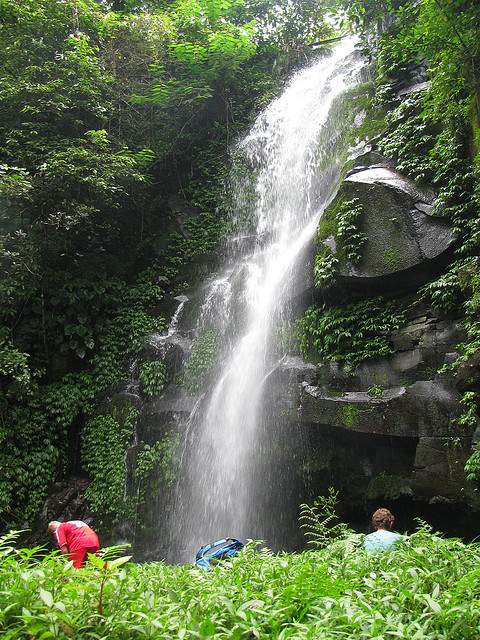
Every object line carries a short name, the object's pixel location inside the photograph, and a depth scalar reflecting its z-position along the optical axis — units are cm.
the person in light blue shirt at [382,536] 408
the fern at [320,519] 713
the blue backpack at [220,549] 526
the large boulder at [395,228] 748
